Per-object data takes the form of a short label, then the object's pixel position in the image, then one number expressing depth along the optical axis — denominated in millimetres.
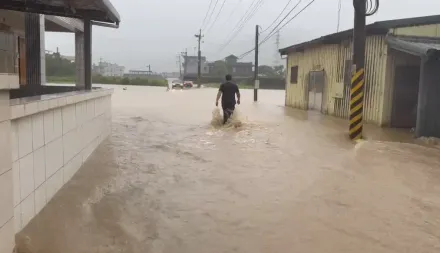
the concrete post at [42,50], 14141
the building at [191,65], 107062
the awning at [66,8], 7094
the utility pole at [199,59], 64438
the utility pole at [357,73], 10656
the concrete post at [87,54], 8953
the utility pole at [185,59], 106838
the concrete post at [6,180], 3066
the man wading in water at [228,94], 13648
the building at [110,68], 121238
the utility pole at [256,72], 30450
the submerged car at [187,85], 61934
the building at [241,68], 106000
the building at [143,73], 124012
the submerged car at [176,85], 59253
